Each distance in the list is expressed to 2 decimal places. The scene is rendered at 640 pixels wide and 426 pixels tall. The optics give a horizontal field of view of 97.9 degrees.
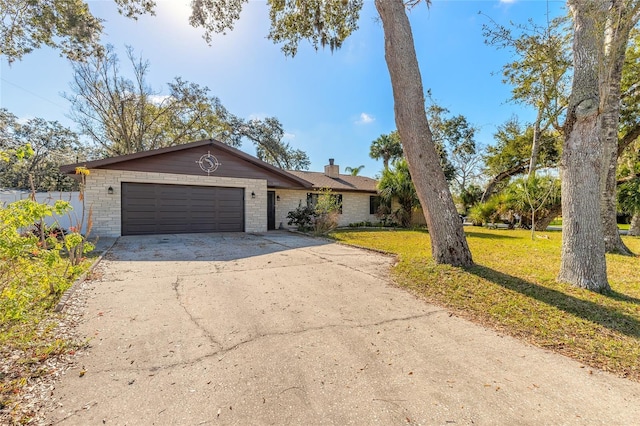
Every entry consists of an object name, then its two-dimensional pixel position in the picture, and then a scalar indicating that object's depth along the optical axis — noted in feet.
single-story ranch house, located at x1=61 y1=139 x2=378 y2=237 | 33.99
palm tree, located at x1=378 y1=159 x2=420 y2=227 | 48.52
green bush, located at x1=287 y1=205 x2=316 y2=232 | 42.60
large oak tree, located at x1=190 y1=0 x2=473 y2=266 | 17.78
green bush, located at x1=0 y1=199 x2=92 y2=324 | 7.16
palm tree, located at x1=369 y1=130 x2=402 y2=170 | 93.81
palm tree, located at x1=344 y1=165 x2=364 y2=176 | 85.76
